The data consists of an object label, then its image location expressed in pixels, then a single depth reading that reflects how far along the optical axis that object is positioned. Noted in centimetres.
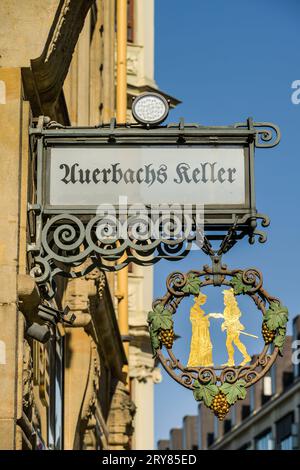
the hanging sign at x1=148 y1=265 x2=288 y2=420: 979
